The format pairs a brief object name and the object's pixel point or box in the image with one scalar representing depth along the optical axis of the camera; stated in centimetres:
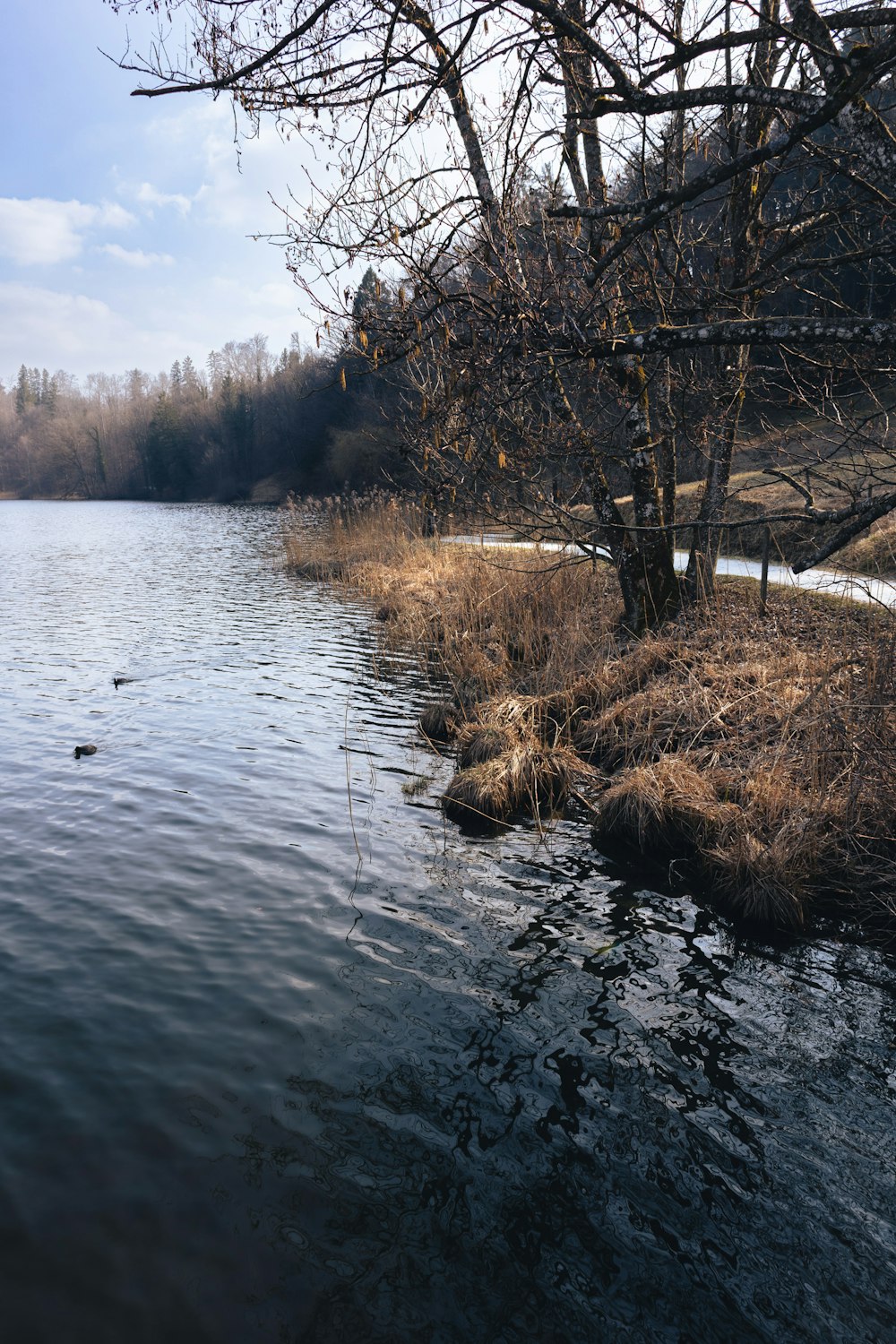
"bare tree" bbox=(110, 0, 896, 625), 352
